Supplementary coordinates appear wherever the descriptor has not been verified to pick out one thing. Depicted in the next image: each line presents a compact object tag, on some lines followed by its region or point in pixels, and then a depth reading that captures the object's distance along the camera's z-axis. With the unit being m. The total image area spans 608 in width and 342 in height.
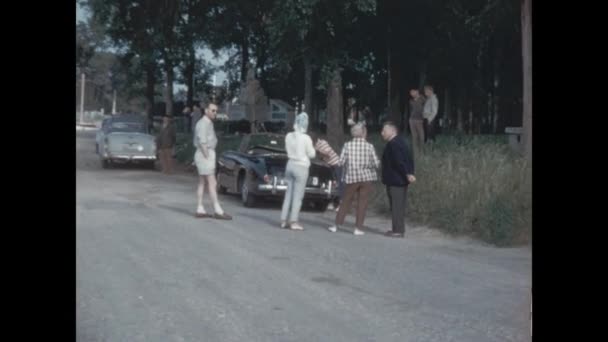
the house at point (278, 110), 60.74
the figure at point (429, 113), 19.61
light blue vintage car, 24.56
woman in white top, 12.84
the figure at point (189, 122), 35.93
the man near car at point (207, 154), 13.03
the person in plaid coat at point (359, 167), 12.82
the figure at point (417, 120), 19.83
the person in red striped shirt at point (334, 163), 13.02
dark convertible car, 15.81
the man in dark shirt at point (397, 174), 12.62
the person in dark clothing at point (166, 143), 22.70
